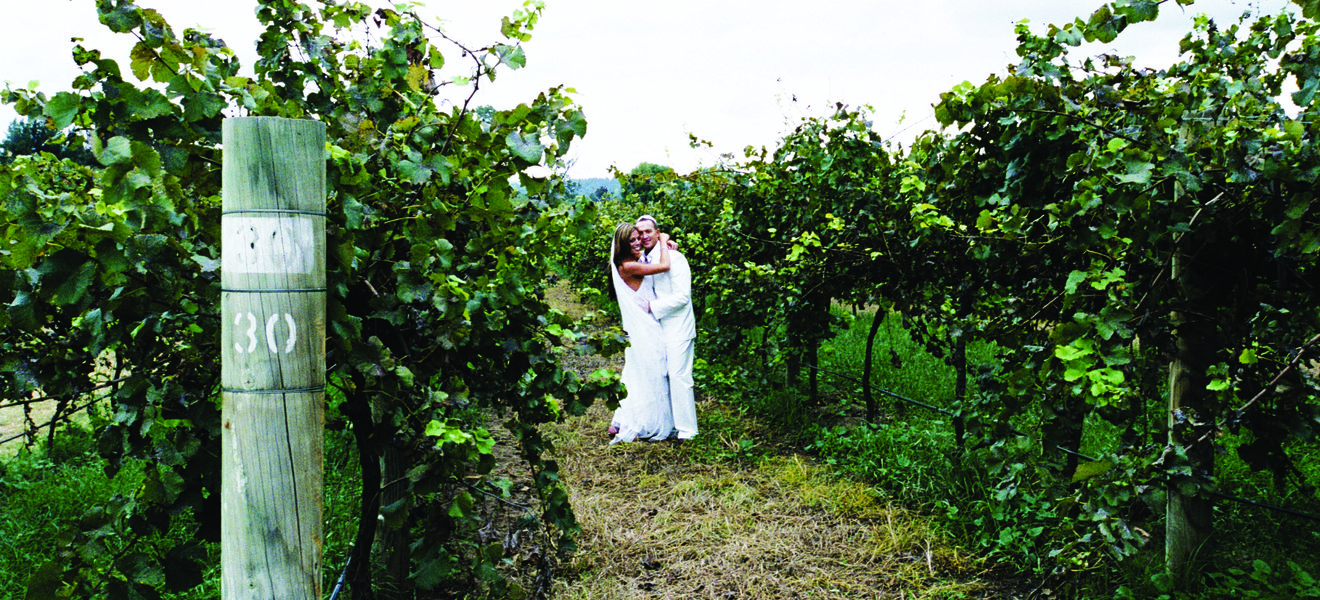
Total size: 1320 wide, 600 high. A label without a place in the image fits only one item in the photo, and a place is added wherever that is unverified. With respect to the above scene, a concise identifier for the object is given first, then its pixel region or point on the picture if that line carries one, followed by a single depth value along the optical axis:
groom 5.42
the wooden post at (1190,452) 2.50
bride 5.44
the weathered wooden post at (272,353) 1.28
